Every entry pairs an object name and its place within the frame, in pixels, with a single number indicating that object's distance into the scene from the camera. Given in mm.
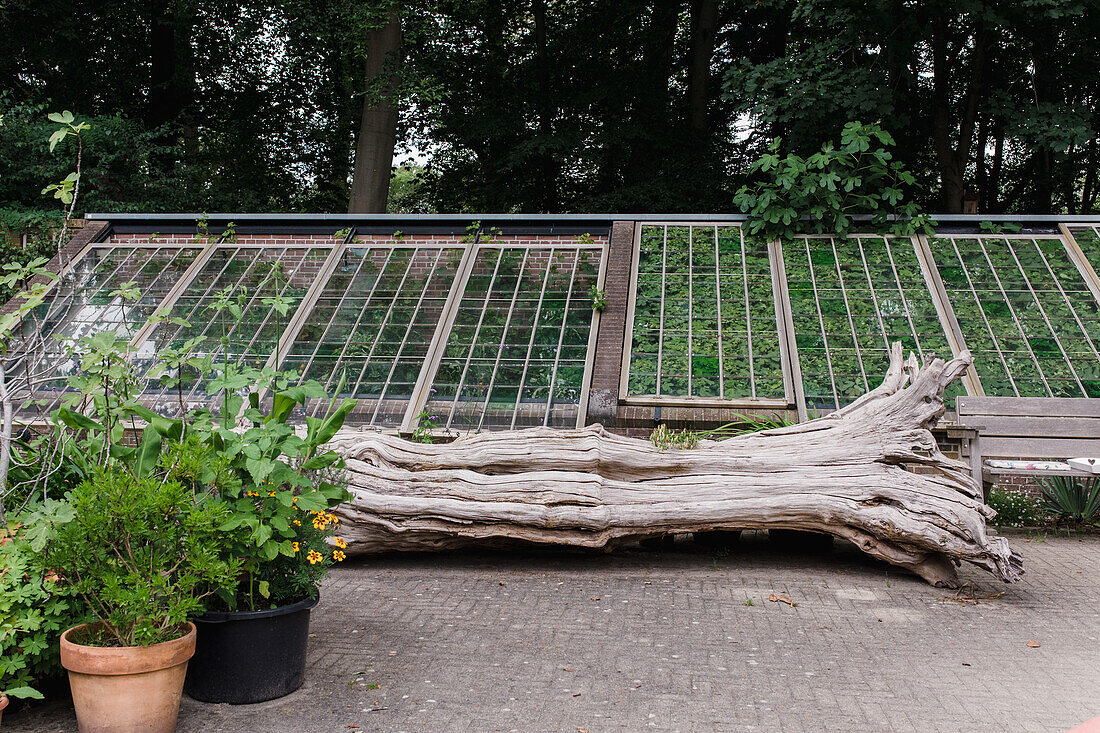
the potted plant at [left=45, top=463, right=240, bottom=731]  3256
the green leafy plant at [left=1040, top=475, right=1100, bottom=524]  7852
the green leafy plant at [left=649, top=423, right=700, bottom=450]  6660
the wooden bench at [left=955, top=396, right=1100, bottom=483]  7469
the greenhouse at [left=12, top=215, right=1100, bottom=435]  8133
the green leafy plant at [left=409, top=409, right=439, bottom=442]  7680
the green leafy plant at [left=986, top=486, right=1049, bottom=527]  8062
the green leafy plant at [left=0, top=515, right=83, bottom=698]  3273
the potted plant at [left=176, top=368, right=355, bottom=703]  3691
